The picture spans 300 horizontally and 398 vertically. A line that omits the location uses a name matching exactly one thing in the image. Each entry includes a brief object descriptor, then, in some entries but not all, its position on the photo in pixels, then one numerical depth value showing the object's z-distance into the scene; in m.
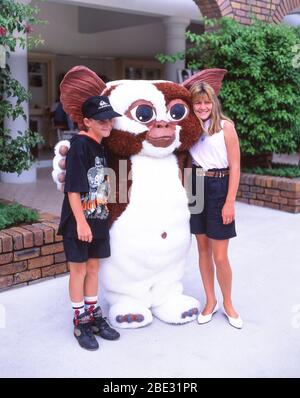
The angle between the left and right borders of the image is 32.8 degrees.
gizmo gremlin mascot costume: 3.01
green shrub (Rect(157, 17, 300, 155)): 6.33
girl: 2.99
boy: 2.74
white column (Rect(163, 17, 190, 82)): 8.87
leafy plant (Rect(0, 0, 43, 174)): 3.86
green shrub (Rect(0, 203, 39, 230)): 4.00
